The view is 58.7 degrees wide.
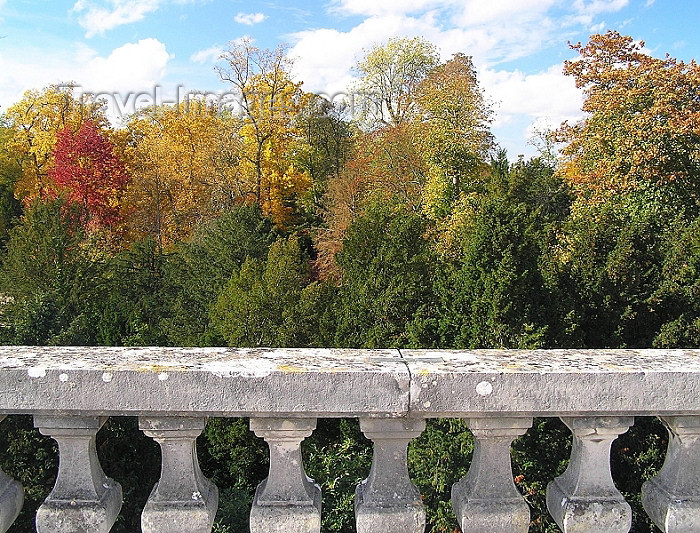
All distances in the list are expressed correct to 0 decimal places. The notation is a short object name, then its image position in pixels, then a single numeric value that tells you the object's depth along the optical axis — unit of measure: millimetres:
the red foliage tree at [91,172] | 26594
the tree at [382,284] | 12195
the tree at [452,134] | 21688
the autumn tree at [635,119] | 16500
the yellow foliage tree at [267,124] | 25969
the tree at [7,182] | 32334
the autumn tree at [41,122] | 29703
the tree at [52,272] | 14289
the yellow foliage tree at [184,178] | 25859
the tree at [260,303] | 12555
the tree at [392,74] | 31156
